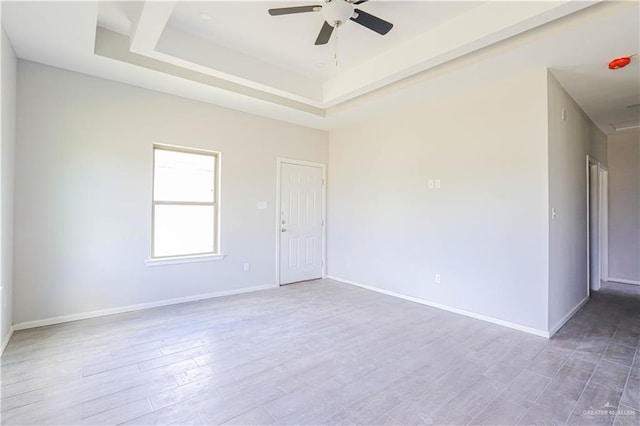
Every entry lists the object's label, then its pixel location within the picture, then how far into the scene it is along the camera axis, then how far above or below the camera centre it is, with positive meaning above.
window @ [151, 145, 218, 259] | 4.04 +0.20
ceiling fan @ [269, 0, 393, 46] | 2.31 +1.60
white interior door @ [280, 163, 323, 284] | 5.21 -0.11
